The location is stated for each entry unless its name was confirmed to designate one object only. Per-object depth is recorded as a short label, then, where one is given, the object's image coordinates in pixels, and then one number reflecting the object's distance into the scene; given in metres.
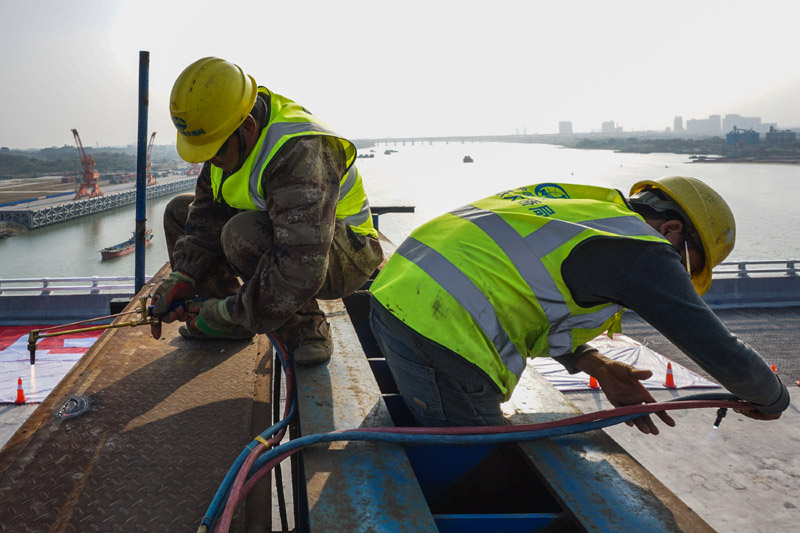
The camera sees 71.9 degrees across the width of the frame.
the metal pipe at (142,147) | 4.38
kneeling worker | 2.23
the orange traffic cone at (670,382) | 8.73
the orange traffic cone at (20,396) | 8.55
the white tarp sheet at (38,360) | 9.24
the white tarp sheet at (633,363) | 8.93
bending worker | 1.66
